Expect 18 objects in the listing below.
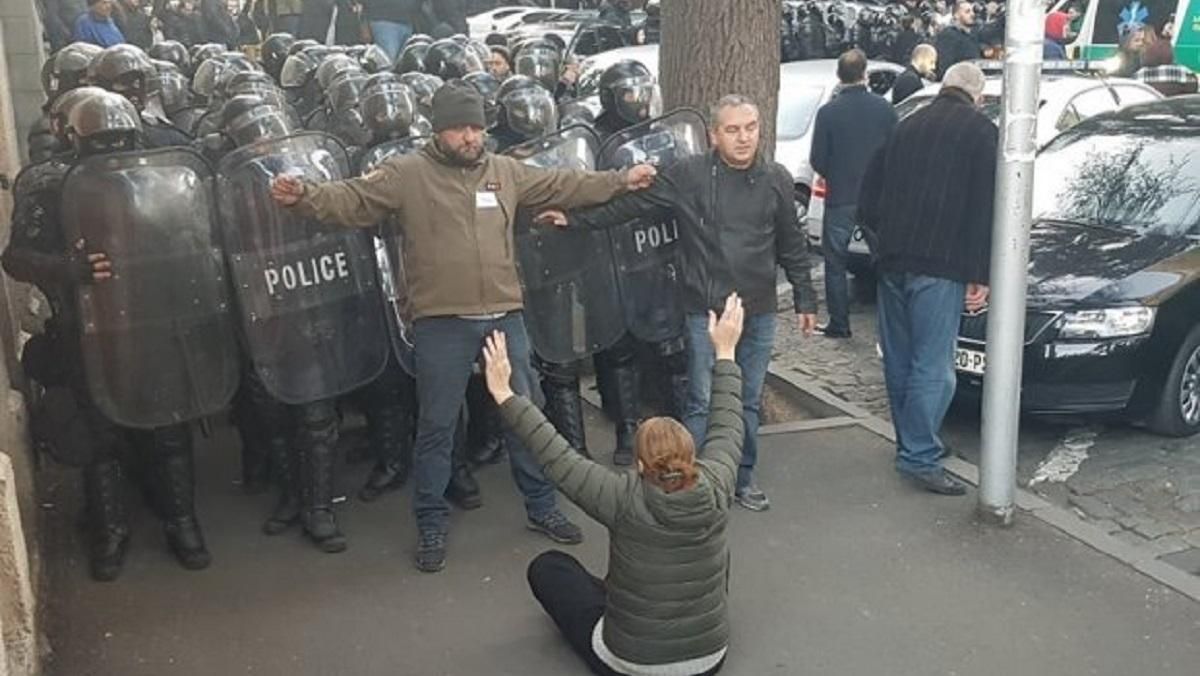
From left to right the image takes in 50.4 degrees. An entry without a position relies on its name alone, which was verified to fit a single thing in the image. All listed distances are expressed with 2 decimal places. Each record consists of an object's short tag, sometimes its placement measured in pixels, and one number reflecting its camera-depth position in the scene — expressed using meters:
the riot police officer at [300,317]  5.08
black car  6.34
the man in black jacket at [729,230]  5.36
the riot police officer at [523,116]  6.21
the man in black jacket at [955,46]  15.22
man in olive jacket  4.83
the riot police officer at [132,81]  6.20
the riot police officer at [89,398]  4.84
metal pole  5.06
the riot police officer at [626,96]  6.28
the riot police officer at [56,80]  6.47
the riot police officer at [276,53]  10.92
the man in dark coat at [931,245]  5.71
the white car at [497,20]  23.95
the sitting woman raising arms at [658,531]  3.77
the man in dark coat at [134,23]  15.88
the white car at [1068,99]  10.52
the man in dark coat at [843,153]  8.65
